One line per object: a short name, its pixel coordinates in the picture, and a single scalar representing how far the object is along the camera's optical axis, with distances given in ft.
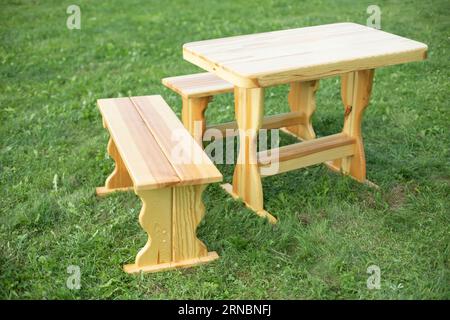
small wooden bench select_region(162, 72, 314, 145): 14.57
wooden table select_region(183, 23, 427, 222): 11.76
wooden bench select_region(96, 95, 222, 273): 10.68
